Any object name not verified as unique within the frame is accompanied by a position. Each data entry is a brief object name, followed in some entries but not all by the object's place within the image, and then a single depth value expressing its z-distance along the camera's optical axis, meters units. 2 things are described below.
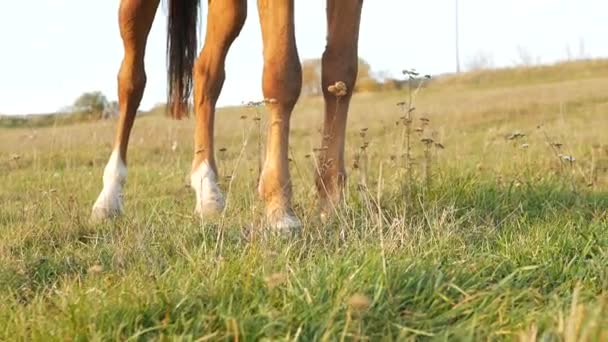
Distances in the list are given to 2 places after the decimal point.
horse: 3.13
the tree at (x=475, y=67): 47.52
